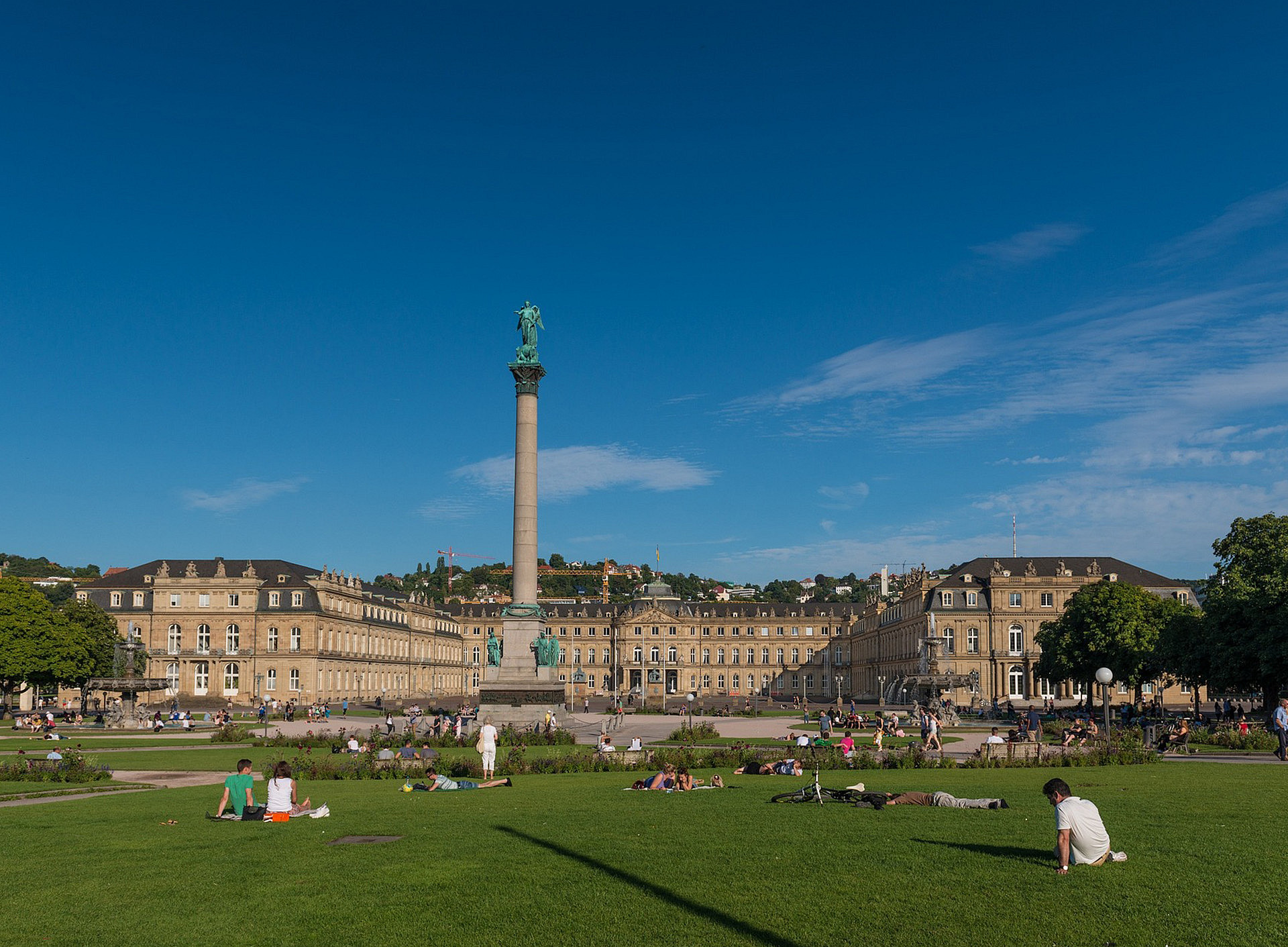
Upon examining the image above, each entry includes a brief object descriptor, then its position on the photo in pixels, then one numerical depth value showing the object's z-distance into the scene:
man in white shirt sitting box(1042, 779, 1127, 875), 13.88
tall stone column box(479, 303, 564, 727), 55.97
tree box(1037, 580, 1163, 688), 76.62
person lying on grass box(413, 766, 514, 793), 26.84
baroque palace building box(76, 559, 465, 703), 124.38
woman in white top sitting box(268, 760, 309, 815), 20.06
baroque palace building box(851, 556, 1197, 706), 121.12
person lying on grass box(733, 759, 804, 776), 29.27
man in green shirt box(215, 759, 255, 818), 20.52
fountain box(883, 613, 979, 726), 68.75
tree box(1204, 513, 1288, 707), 52.94
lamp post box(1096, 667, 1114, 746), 34.72
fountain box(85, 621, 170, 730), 66.44
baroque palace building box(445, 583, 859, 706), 187.50
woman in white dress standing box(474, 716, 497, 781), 29.39
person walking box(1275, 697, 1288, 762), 33.59
